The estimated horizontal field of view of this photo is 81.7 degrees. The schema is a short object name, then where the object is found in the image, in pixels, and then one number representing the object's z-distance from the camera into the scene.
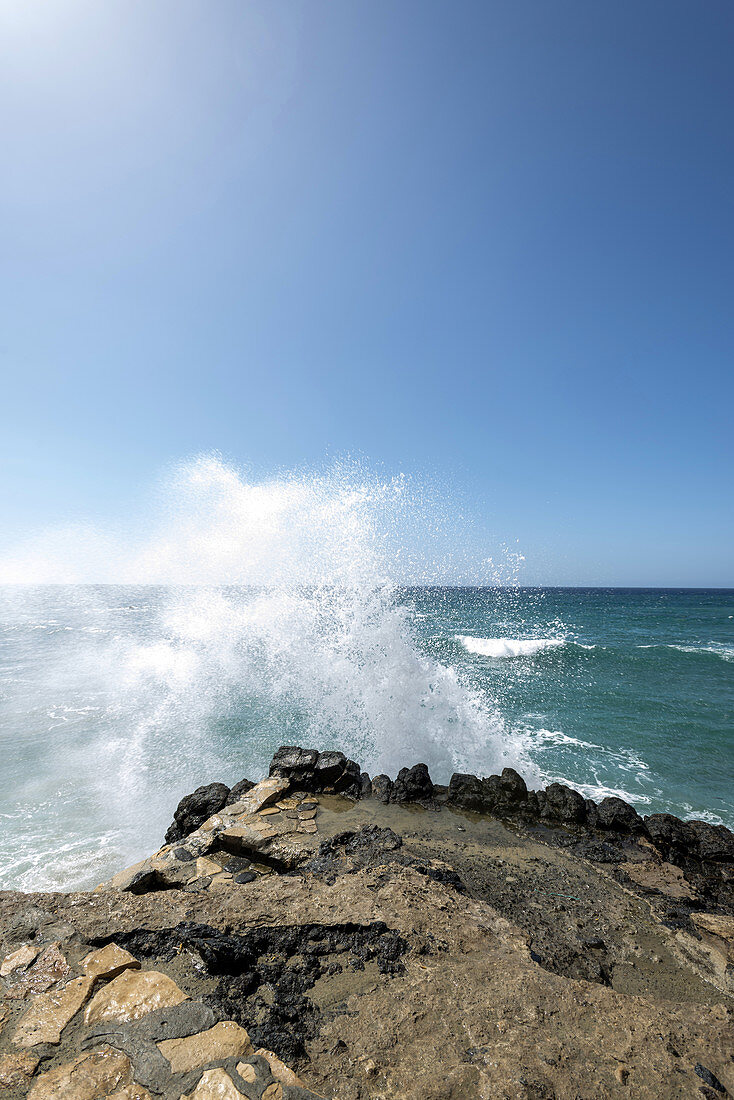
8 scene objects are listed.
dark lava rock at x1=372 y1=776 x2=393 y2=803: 7.43
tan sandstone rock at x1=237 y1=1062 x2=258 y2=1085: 2.56
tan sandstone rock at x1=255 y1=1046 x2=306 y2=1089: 2.61
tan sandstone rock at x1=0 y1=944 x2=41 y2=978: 3.36
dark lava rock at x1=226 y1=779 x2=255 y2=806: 7.27
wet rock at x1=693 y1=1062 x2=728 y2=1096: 2.78
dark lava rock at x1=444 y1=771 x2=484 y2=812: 7.26
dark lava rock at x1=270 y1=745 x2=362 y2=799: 7.44
